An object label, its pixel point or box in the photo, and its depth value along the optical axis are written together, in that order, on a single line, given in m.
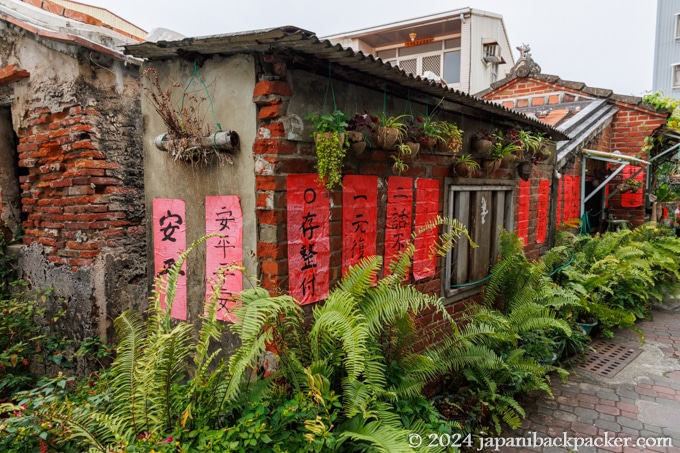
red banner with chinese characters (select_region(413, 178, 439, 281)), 4.29
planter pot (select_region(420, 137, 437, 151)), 3.80
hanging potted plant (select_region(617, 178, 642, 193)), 8.86
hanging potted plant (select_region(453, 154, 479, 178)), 4.53
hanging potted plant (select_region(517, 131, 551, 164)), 5.29
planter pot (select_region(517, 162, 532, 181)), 5.76
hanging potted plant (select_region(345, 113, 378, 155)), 3.15
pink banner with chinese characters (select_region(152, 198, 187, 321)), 3.61
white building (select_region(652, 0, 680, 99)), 22.59
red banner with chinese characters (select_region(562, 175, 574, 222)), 7.90
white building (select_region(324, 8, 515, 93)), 15.70
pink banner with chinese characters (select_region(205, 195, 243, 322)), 3.19
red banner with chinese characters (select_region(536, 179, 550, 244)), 6.85
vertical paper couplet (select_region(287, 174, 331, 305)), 3.09
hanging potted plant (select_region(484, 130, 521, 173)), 4.96
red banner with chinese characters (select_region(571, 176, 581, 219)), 8.31
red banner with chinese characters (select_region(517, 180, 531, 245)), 6.14
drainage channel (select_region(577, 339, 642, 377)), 5.23
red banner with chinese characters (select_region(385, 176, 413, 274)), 3.95
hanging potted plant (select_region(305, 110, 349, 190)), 2.96
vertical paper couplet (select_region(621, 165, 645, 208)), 9.30
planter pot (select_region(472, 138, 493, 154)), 4.71
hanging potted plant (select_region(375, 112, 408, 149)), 3.37
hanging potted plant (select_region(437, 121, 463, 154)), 4.07
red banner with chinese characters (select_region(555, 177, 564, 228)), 7.68
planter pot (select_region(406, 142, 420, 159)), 3.60
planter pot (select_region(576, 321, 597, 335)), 5.82
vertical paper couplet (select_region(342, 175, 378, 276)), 3.50
